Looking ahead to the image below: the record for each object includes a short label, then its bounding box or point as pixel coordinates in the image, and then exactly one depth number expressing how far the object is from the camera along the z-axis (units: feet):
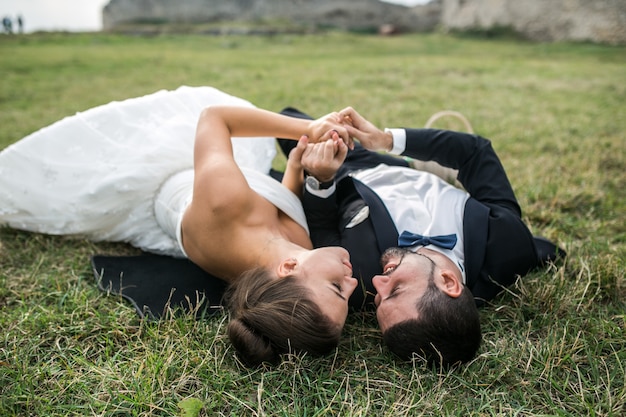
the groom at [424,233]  6.15
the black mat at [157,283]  7.64
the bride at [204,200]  6.15
